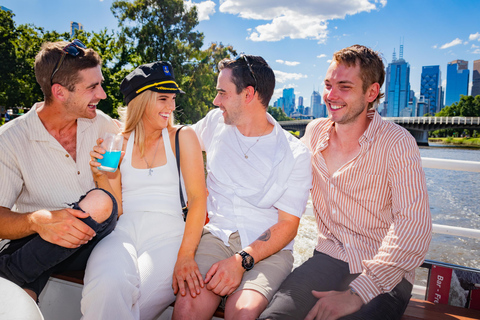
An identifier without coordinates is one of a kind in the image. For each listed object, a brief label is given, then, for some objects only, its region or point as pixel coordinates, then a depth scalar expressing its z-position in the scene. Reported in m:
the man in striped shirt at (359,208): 1.81
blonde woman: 1.83
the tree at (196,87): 21.66
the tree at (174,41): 21.36
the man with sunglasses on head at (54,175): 1.85
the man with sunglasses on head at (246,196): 1.87
